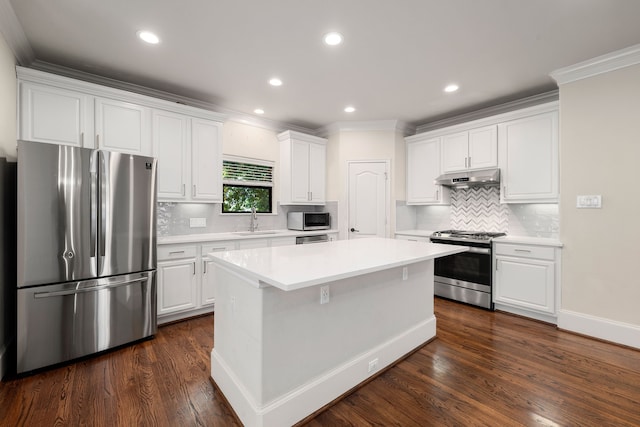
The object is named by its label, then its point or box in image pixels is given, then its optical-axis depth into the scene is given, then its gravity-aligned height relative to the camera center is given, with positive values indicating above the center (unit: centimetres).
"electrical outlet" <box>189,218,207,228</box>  379 -13
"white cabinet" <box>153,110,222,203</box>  330 +68
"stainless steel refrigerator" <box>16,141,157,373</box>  214 -33
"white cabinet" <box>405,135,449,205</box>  444 +66
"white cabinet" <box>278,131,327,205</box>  454 +73
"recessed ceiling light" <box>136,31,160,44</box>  236 +148
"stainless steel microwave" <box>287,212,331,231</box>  443 -13
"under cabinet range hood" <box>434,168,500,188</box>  369 +48
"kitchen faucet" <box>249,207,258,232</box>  426 -13
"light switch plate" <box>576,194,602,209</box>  279 +12
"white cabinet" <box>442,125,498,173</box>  380 +90
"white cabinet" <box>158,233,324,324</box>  304 -74
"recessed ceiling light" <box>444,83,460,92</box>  336 +151
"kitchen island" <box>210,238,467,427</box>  157 -73
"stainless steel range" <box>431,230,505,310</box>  356 -75
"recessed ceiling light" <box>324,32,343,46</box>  238 +148
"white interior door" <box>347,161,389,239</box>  467 +23
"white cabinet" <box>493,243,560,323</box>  310 -75
